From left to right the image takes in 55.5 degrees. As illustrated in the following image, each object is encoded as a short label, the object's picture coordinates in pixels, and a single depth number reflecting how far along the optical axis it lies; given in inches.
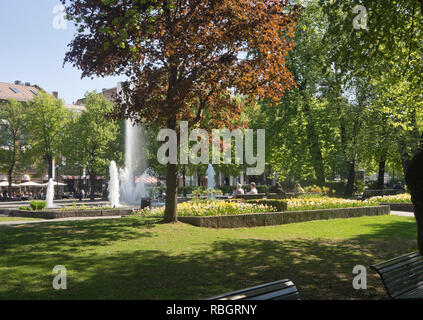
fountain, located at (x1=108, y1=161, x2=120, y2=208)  1104.2
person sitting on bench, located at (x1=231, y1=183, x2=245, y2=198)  908.2
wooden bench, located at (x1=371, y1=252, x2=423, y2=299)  197.5
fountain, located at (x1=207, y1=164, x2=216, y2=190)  1852.4
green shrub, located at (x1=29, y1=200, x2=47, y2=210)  799.7
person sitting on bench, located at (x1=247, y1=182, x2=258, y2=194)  954.1
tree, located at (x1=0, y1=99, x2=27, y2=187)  2102.2
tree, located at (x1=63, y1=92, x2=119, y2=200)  1929.0
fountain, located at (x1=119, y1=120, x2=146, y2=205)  1534.2
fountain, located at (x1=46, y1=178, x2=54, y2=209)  1068.8
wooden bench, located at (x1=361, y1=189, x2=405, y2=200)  1124.5
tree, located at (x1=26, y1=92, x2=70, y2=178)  2058.3
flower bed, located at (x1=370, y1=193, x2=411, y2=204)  932.0
